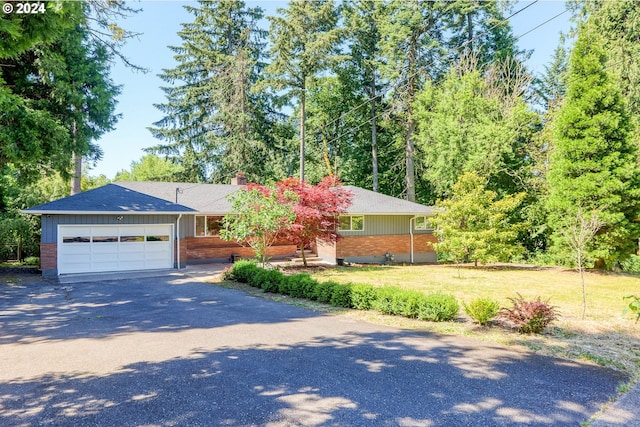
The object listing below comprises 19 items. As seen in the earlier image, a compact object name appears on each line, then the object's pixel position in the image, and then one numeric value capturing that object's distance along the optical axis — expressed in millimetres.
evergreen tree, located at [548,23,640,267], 15531
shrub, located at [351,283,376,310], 9414
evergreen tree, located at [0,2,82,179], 12883
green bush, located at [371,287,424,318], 8641
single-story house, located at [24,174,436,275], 15125
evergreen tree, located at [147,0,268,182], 29156
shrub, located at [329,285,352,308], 9820
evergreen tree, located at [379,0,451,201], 26016
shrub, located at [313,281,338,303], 10273
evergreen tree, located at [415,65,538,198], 22125
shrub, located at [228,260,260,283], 13297
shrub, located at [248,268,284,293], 11891
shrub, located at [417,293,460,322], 8312
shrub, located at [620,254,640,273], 19266
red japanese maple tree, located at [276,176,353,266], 15547
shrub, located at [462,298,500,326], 7793
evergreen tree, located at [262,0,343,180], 22891
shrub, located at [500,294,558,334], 7406
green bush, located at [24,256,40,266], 19634
